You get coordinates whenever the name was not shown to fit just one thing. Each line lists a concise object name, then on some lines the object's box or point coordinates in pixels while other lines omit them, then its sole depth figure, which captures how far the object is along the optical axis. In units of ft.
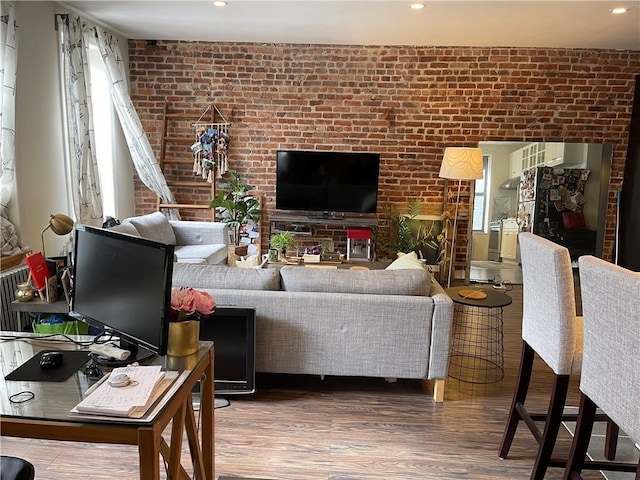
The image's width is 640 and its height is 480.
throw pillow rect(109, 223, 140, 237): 12.92
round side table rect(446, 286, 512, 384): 10.21
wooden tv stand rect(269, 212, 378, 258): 18.39
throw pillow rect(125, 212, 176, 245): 14.55
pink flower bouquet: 5.19
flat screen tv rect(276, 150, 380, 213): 18.44
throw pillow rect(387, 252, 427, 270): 10.49
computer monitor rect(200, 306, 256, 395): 8.72
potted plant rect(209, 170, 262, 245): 18.30
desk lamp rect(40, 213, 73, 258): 8.27
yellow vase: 5.18
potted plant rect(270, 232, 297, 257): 15.61
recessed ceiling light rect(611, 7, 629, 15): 13.20
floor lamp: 15.85
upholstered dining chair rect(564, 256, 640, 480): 4.65
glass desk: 3.96
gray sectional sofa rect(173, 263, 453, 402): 8.84
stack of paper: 4.05
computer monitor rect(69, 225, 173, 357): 4.79
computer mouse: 4.99
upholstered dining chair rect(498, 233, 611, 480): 6.13
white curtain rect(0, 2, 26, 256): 11.14
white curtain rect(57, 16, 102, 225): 14.03
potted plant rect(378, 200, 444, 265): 18.48
